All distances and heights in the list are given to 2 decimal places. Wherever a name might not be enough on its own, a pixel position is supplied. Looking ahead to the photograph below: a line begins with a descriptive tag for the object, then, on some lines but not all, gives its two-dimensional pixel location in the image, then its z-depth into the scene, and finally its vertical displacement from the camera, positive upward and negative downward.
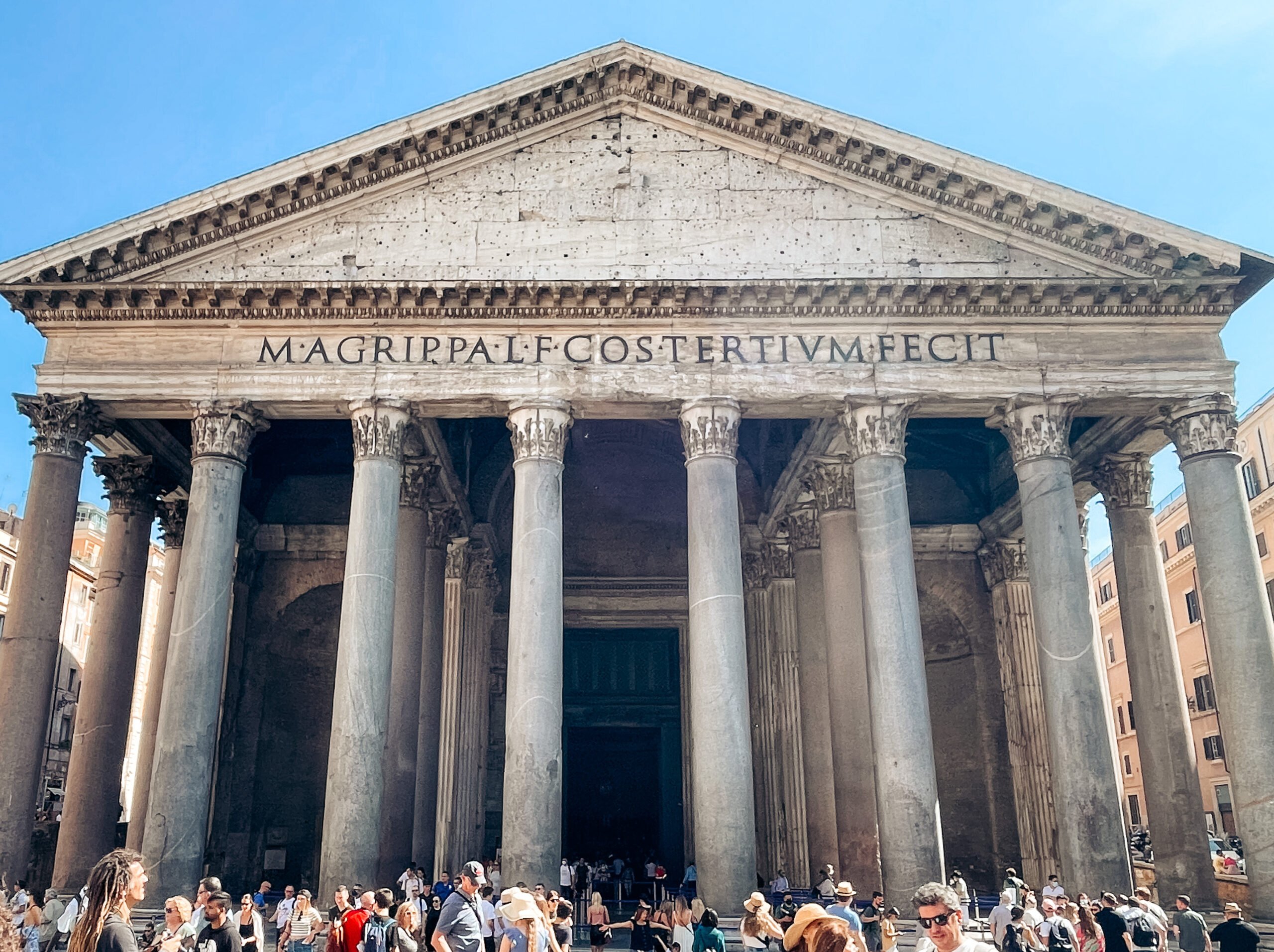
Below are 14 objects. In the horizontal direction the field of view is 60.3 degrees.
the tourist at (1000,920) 11.59 -1.18
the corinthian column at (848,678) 16.47 +1.92
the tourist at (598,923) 12.37 -1.28
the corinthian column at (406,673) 16.56 +2.08
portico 14.06 +5.57
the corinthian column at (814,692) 18.27 +1.91
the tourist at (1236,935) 9.29 -1.09
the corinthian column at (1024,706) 20.17 +1.80
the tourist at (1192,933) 10.33 -1.18
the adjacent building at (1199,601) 32.69 +6.35
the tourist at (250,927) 9.74 -1.00
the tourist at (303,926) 10.83 -1.07
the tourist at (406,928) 7.30 -0.75
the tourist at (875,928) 12.23 -1.31
